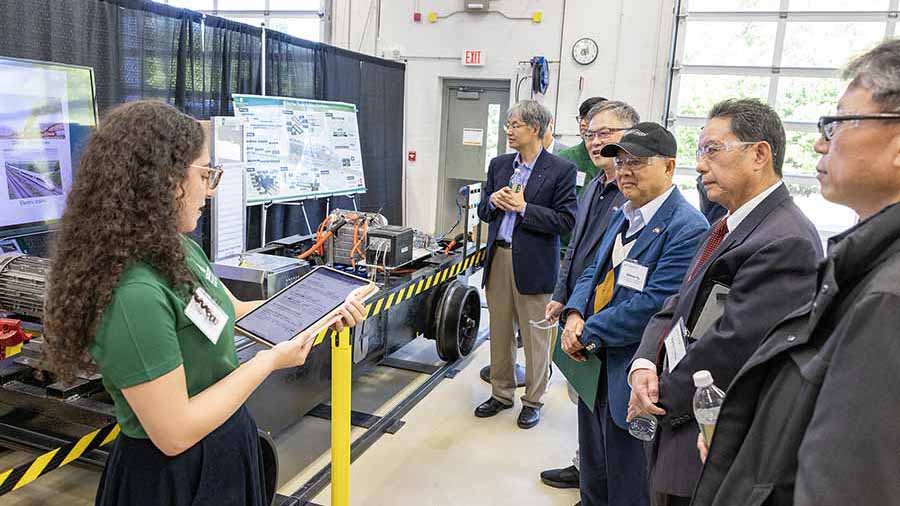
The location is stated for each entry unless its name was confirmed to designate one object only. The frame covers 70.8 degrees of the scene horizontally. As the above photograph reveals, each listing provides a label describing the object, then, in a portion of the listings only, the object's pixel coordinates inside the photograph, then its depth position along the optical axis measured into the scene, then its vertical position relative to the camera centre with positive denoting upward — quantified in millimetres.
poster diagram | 4706 -80
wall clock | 6246 +1016
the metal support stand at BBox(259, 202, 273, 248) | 4810 -626
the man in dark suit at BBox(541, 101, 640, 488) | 2514 -189
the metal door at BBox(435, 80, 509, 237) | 6836 +164
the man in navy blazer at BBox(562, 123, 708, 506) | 1957 -380
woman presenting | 1107 -323
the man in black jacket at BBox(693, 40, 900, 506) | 785 -269
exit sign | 6625 +938
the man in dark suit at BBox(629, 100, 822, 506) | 1344 -266
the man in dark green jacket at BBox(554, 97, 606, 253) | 3805 -44
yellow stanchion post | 2199 -942
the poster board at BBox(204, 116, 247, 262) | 3066 -303
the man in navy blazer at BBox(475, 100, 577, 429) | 3217 -470
